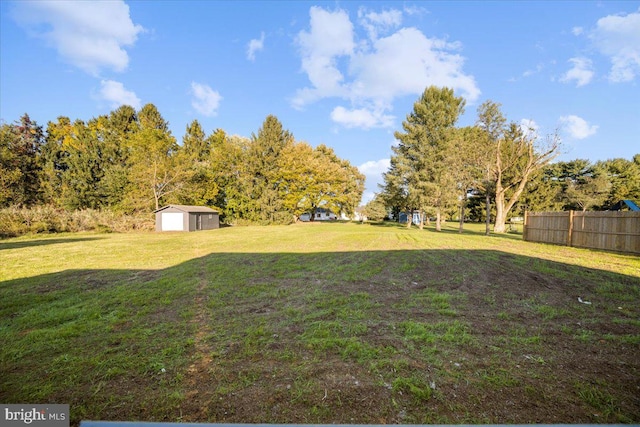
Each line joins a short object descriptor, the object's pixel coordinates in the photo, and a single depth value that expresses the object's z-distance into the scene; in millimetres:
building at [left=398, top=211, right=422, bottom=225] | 54294
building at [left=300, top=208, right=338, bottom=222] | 56628
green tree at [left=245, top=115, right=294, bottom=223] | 35406
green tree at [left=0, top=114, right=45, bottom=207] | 26678
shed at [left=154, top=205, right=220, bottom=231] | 25922
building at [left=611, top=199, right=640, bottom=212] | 24278
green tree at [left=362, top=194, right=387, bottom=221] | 41625
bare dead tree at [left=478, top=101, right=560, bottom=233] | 22797
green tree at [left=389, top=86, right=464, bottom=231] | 25703
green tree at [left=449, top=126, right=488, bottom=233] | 23562
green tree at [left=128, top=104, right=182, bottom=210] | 29447
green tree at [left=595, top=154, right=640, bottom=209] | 35438
